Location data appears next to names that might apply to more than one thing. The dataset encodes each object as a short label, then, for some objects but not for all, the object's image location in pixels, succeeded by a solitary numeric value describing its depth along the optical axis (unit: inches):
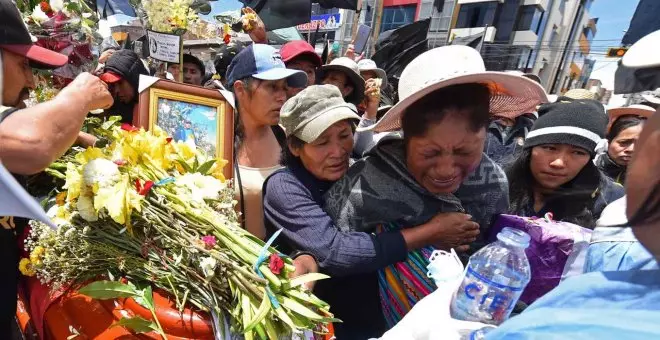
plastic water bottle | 37.0
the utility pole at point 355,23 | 238.9
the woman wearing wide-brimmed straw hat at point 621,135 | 112.7
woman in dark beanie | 72.9
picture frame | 71.4
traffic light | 378.7
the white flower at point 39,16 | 67.3
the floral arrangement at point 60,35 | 68.1
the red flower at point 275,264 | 44.8
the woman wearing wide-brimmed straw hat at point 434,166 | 51.5
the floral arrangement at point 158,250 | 44.4
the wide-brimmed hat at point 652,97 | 121.0
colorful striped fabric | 55.6
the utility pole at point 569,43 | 1394.1
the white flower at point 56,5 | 69.6
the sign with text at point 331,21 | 1437.0
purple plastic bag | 55.2
